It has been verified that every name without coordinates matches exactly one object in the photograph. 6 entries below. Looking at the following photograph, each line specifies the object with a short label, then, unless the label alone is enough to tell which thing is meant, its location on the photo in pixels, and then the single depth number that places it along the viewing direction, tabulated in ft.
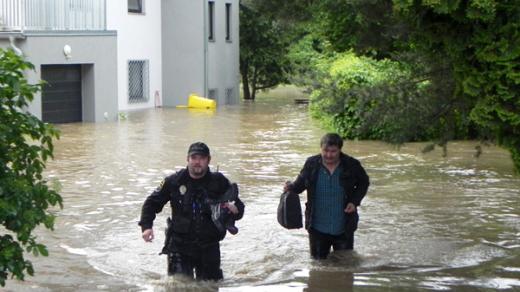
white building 141.60
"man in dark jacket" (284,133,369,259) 51.61
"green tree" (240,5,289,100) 239.78
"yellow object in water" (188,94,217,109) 187.76
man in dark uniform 45.70
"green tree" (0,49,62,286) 33.91
